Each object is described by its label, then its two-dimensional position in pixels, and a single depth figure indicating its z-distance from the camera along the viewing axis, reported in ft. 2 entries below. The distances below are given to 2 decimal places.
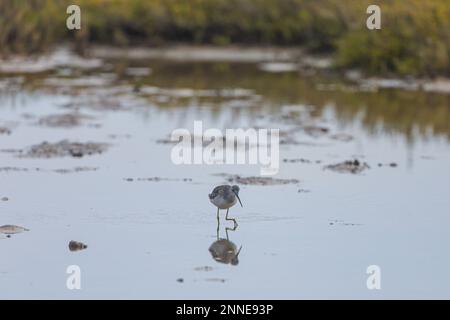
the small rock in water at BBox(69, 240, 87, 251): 57.11
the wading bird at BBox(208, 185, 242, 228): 61.36
